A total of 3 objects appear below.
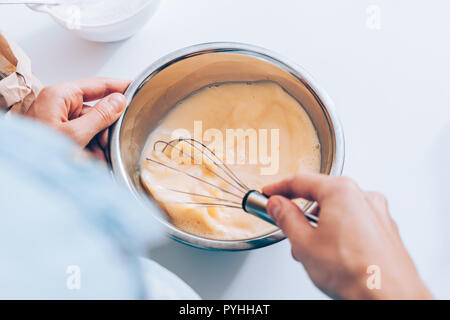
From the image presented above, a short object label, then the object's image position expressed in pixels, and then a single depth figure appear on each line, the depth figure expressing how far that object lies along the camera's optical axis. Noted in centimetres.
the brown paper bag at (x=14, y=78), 50
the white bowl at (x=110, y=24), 55
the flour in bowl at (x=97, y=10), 57
